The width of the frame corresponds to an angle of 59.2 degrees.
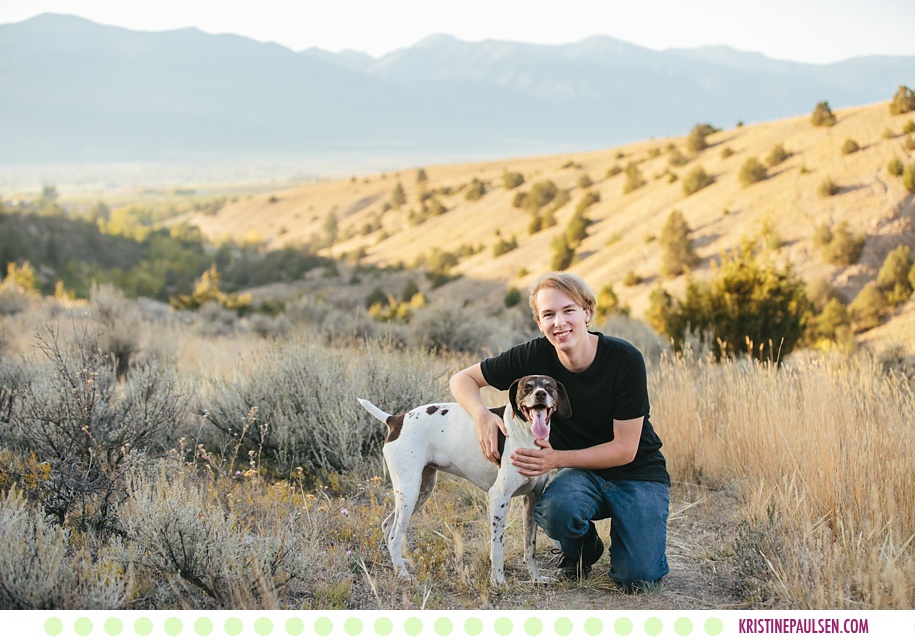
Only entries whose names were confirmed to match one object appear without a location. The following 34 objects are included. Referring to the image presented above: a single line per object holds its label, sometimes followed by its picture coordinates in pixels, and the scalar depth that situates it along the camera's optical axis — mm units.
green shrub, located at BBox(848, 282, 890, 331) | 22109
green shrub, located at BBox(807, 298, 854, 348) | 20859
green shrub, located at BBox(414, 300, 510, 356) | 12992
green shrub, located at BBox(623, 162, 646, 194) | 38625
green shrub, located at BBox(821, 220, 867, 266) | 24688
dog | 3840
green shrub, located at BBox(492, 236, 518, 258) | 37625
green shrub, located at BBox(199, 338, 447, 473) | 5867
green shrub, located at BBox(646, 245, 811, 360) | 12312
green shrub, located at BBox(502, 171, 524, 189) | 48812
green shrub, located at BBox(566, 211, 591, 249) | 34312
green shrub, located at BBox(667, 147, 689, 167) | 39250
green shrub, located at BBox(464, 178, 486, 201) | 50844
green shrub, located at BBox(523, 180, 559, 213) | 42781
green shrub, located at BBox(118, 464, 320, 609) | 3602
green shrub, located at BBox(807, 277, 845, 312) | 23438
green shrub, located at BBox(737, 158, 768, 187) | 31703
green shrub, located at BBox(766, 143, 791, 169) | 32438
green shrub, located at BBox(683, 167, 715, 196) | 34219
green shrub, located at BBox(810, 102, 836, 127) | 34781
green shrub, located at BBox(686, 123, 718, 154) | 40719
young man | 3873
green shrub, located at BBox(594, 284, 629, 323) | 23625
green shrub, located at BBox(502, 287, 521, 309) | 29250
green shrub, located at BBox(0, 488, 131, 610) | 3346
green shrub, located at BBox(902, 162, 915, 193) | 25859
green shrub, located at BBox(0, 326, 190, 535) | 4379
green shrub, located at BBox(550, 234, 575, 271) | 33000
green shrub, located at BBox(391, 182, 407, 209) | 59375
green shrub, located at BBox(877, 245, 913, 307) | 22266
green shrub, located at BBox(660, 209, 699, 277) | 27625
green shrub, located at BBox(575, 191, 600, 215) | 38031
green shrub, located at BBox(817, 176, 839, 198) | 28000
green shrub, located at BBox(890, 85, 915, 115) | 30633
